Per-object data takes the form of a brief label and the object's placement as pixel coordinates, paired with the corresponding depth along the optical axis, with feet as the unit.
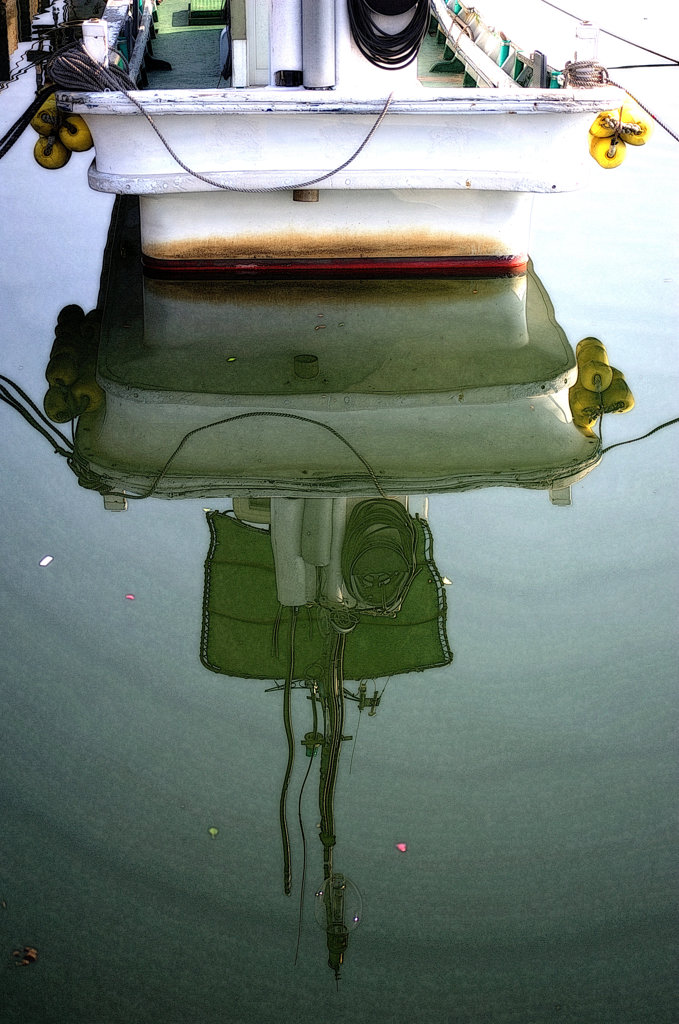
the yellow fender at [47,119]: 17.47
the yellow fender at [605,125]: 17.29
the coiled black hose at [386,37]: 16.33
